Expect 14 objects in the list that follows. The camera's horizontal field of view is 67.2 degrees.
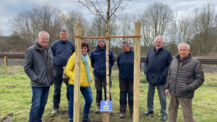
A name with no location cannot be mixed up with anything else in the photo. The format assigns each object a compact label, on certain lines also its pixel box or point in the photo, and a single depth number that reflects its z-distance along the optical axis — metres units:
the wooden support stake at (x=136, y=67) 2.47
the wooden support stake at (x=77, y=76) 2.65
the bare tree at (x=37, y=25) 24.48
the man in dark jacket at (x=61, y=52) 4.02
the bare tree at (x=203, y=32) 26.19
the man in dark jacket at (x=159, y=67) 4.06
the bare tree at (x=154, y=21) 24.86
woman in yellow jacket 3.36
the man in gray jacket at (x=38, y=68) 3.24
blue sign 2.92
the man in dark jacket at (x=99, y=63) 4.18
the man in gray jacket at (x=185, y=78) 3.01
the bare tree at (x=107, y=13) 2.98
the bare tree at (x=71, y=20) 23.22
